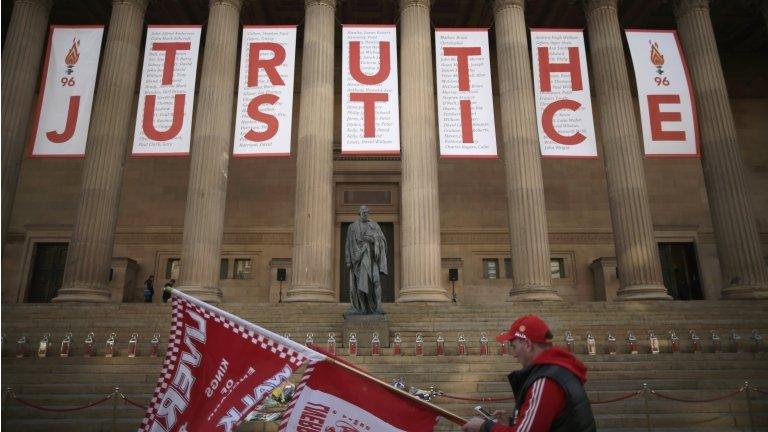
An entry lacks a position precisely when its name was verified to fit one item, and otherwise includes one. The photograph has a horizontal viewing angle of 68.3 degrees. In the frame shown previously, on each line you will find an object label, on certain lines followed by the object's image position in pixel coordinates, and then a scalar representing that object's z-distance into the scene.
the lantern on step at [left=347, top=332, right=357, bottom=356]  12.84
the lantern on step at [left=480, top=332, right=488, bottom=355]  12.91
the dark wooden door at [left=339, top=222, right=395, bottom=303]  24.03
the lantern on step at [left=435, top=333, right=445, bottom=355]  12.87
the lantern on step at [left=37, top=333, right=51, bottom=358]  12.85
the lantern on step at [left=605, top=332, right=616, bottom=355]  13.19
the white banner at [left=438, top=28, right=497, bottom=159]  17.69
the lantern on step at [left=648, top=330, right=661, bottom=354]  13.20
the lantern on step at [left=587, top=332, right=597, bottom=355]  12.83
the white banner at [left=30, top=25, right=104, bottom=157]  17.83
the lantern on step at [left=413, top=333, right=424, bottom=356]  12.94
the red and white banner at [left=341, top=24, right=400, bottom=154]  17.41
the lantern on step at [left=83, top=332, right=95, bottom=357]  12.88
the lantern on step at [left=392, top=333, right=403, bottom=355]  12.80
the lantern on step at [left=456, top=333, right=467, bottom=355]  12.80
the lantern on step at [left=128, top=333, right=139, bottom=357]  12.75
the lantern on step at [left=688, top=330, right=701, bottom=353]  13.42
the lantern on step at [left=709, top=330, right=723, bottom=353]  13.64
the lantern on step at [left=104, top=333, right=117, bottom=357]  12.80
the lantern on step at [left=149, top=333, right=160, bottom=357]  12.79
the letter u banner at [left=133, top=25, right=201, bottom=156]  17.58
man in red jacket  3.08
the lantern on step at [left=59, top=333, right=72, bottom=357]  12.94
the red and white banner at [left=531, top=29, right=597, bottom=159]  18.06
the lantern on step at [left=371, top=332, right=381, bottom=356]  12.84
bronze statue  13.81
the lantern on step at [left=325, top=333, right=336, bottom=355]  12.53
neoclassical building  17.89
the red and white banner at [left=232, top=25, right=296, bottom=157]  17.41
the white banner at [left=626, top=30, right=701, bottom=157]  18.34
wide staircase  10.29
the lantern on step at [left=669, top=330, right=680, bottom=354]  13.35
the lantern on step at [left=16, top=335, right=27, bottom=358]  12.88
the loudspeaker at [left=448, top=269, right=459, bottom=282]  23.75
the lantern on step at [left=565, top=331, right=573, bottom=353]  13.09
